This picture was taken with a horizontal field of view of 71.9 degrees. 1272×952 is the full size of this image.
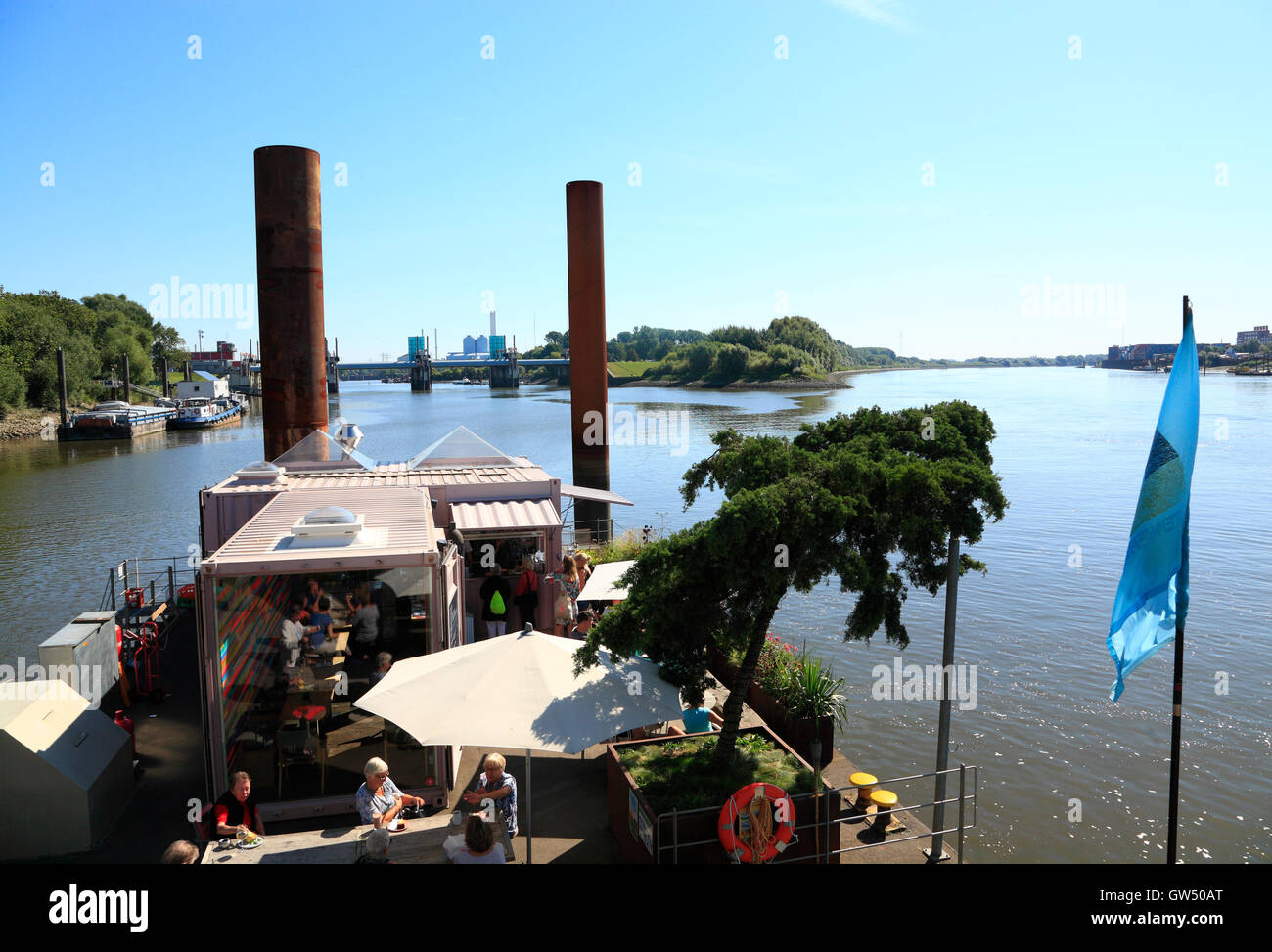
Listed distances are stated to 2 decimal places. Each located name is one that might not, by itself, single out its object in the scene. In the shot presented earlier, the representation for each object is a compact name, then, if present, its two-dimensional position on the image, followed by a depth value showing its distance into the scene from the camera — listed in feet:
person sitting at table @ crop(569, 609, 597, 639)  46.73
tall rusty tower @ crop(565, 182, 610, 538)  79.05
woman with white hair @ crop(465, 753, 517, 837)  27.78
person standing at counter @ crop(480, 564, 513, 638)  47.94
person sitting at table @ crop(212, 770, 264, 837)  25.90
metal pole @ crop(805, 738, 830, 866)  27.71
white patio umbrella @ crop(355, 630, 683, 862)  26.45
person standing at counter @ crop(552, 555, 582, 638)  47.19
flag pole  23.50
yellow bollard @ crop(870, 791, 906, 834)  31.68
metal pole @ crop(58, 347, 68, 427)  274.22
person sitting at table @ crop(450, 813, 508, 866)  23.34
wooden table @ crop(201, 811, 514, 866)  24.75
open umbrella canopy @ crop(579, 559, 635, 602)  45.32
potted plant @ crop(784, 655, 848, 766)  36.01
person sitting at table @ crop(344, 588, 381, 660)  38.19
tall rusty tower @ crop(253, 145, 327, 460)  62.85
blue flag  24.12
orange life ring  25.70
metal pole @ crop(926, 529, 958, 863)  30.19
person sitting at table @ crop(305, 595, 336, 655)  36.32
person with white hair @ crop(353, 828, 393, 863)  23.70
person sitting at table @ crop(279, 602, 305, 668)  34.06
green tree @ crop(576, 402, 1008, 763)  26.89
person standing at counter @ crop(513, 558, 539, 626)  48.23
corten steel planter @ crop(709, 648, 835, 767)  36.01
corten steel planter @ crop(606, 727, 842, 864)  26.50
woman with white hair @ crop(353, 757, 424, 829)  26.81
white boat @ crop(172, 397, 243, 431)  320.91
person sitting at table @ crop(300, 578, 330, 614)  40.63
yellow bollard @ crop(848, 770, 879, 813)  32.04
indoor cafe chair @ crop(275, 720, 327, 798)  31.94
